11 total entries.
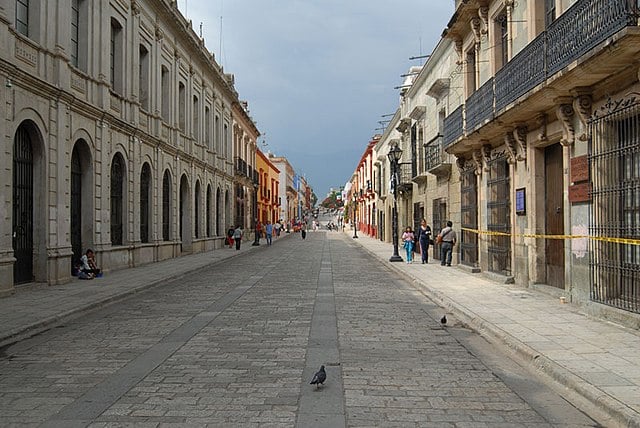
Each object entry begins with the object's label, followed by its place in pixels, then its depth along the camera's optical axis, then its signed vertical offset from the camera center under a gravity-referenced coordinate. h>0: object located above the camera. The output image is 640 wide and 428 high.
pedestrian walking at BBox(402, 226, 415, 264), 22.36 -0.81
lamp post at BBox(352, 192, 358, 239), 69.97 +2.52
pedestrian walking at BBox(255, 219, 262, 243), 38.81 -0.46
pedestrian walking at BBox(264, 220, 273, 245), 40.19 -0.56
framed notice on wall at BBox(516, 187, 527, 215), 13.22 +0.45
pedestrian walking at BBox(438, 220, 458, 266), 19.33 -0.66
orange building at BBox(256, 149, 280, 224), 57.62 +3.71
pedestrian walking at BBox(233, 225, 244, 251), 33.06 -0.66
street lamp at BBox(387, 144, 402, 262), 22.72 +1.68
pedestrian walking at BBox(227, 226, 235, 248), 37.22 -0.80
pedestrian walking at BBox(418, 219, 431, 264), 21.70 -0.70
